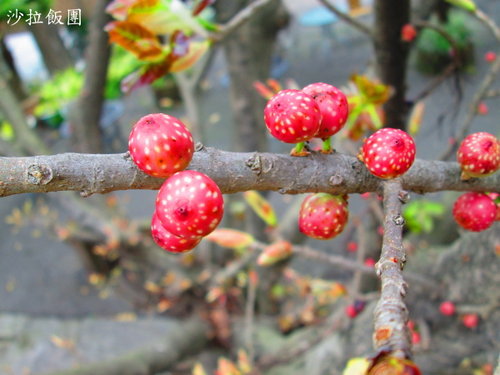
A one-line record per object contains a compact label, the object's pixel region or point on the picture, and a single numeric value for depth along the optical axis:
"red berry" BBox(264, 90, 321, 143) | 0.08
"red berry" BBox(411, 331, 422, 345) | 0.20
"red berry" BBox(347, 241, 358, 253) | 0.33
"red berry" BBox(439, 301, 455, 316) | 0.20
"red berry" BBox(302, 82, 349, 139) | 0.09
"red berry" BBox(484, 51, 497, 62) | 0.24
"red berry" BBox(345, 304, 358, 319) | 0.23
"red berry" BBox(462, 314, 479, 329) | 0.20
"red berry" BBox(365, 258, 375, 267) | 0.27
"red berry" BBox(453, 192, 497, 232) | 0.10
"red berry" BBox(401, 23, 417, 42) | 0.18
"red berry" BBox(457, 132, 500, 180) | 0.09
